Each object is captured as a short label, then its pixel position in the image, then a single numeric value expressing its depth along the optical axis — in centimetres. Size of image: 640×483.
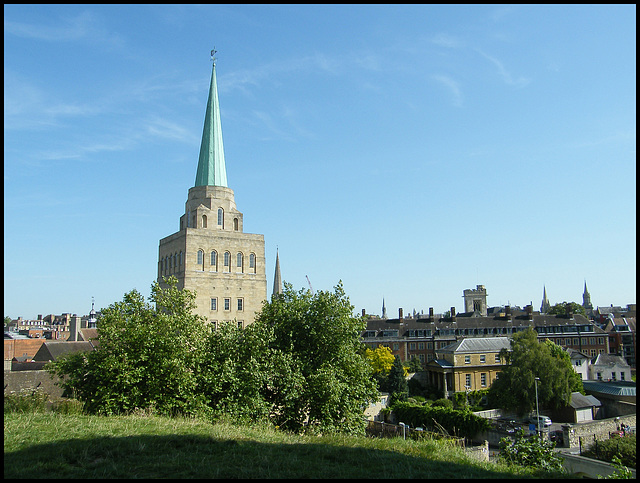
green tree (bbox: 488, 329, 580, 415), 4600
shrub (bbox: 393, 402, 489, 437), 3900
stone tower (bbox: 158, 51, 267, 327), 4706
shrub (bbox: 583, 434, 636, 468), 2668
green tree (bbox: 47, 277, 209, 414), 1822
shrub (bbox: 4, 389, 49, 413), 1535
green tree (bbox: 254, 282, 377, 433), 2005
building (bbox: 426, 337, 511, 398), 5941
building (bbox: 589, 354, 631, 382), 6512
